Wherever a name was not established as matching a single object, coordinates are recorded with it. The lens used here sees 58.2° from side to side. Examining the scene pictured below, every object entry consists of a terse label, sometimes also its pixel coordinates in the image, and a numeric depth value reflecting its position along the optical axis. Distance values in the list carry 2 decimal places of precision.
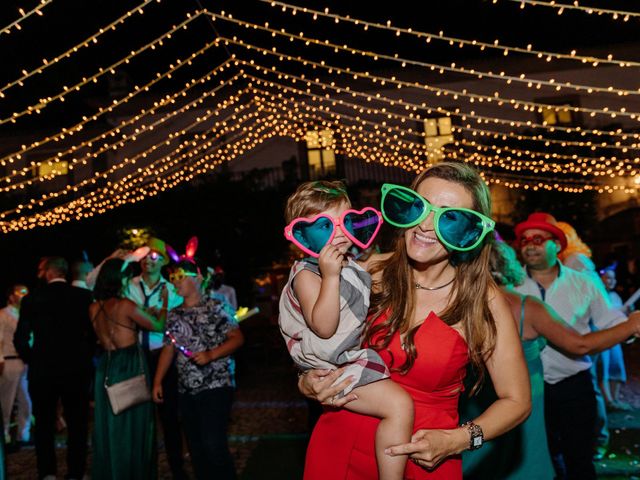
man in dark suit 4.81
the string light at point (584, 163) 12.90
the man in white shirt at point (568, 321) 3.34
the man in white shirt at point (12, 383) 6.71
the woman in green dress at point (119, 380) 4.26
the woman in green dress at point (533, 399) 2.90
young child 1.91
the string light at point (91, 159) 17.17
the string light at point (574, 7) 4.77
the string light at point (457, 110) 15.23
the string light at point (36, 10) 4.29
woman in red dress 2.01
